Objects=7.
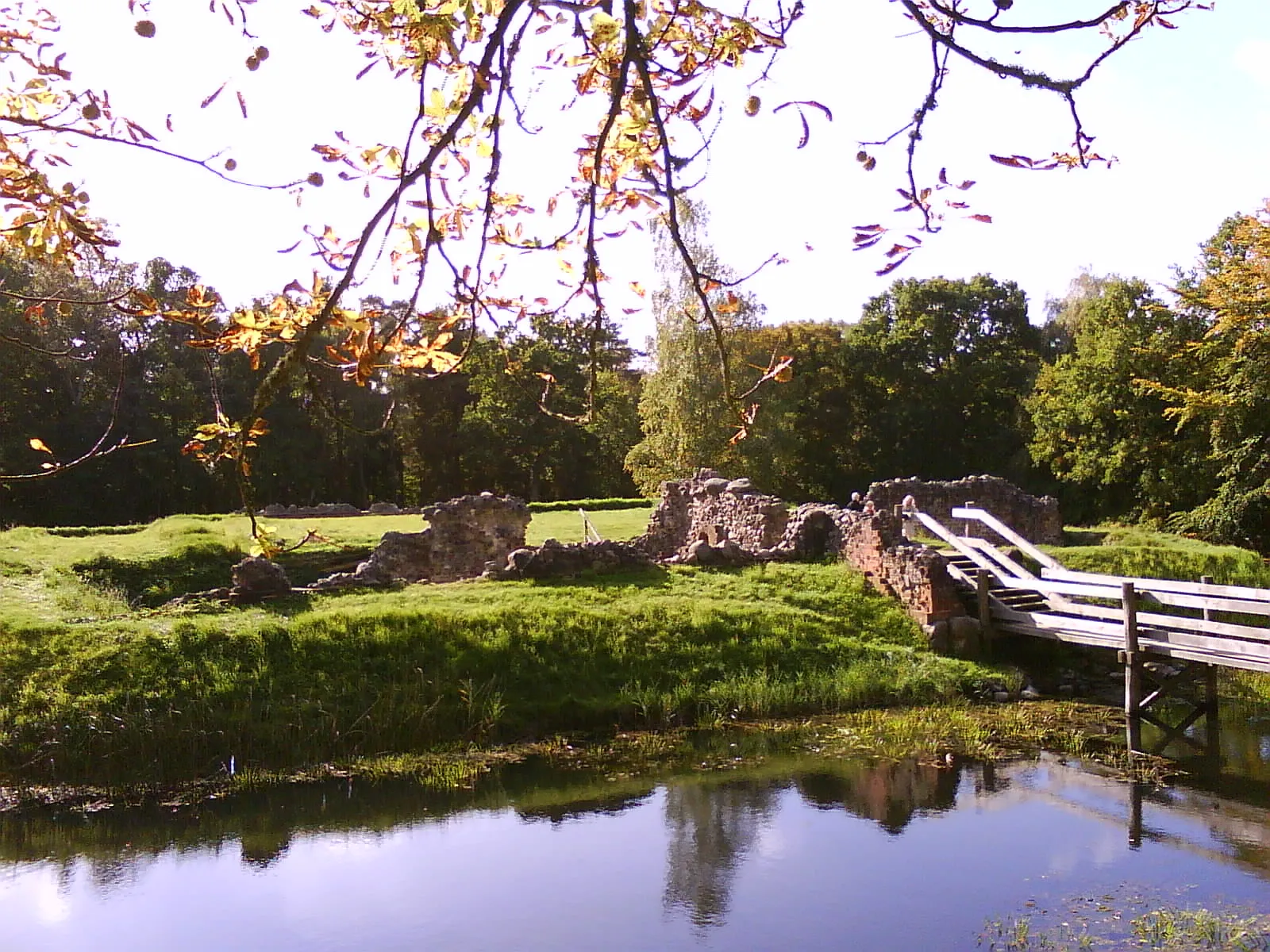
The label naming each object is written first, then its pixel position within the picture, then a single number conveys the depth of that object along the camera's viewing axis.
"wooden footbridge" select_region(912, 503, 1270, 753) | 12.23
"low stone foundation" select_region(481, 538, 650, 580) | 17.36
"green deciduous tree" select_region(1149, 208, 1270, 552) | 27.20
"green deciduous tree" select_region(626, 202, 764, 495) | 36.81
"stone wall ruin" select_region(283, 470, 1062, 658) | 16.19
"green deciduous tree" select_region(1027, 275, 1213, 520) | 32.34
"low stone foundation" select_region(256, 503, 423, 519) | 30.91
